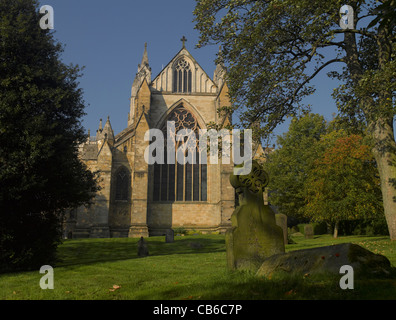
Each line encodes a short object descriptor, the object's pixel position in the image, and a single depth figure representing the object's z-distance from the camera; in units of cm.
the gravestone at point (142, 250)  1584
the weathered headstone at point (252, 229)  769
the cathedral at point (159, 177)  3228
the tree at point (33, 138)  1188
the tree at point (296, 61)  1183
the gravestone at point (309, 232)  2811
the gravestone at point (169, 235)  2415
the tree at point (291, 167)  3334
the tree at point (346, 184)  2389
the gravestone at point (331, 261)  521
